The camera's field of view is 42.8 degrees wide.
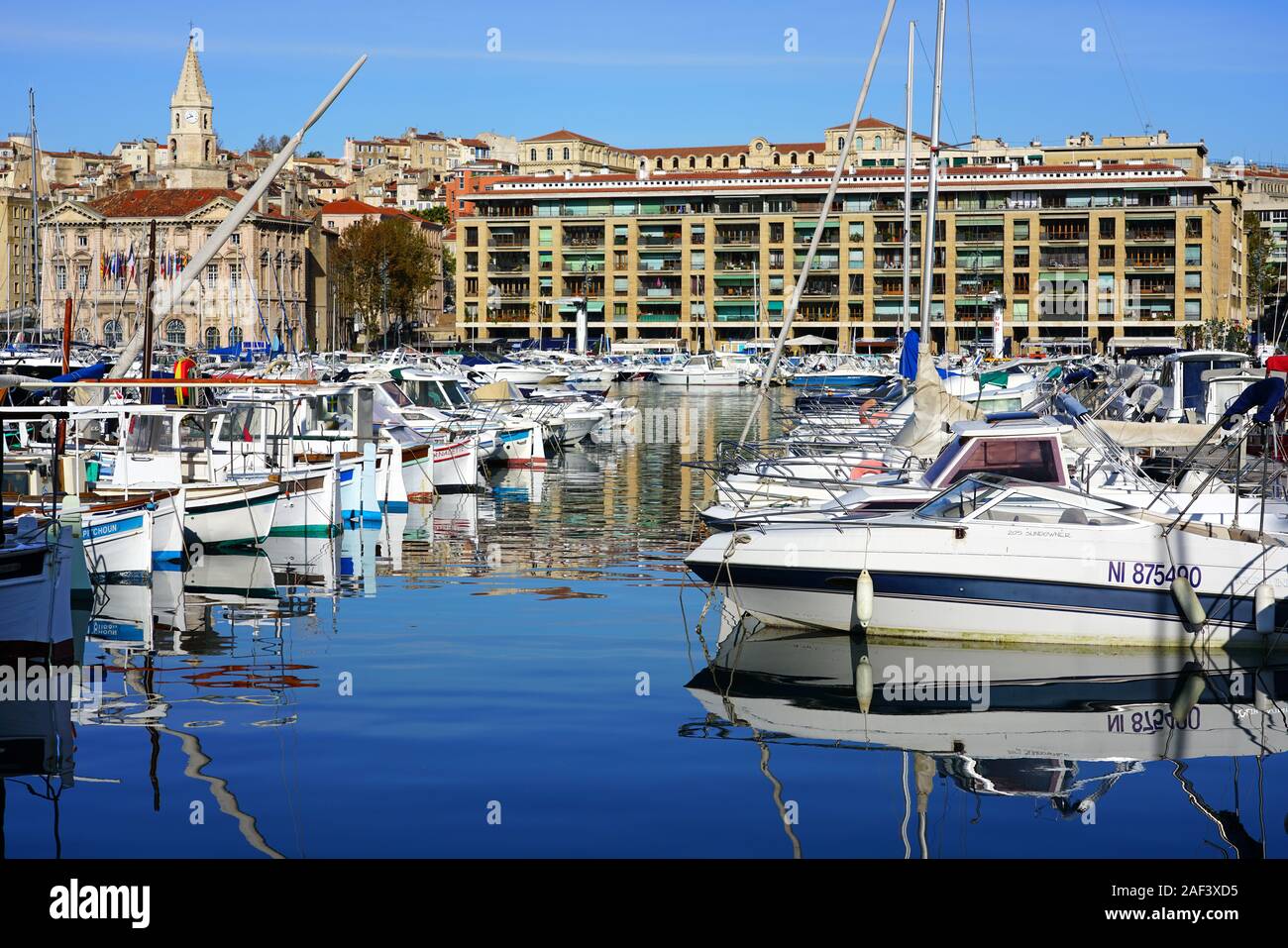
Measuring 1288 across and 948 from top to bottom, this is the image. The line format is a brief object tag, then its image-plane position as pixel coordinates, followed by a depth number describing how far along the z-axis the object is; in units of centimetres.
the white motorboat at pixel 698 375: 10081
